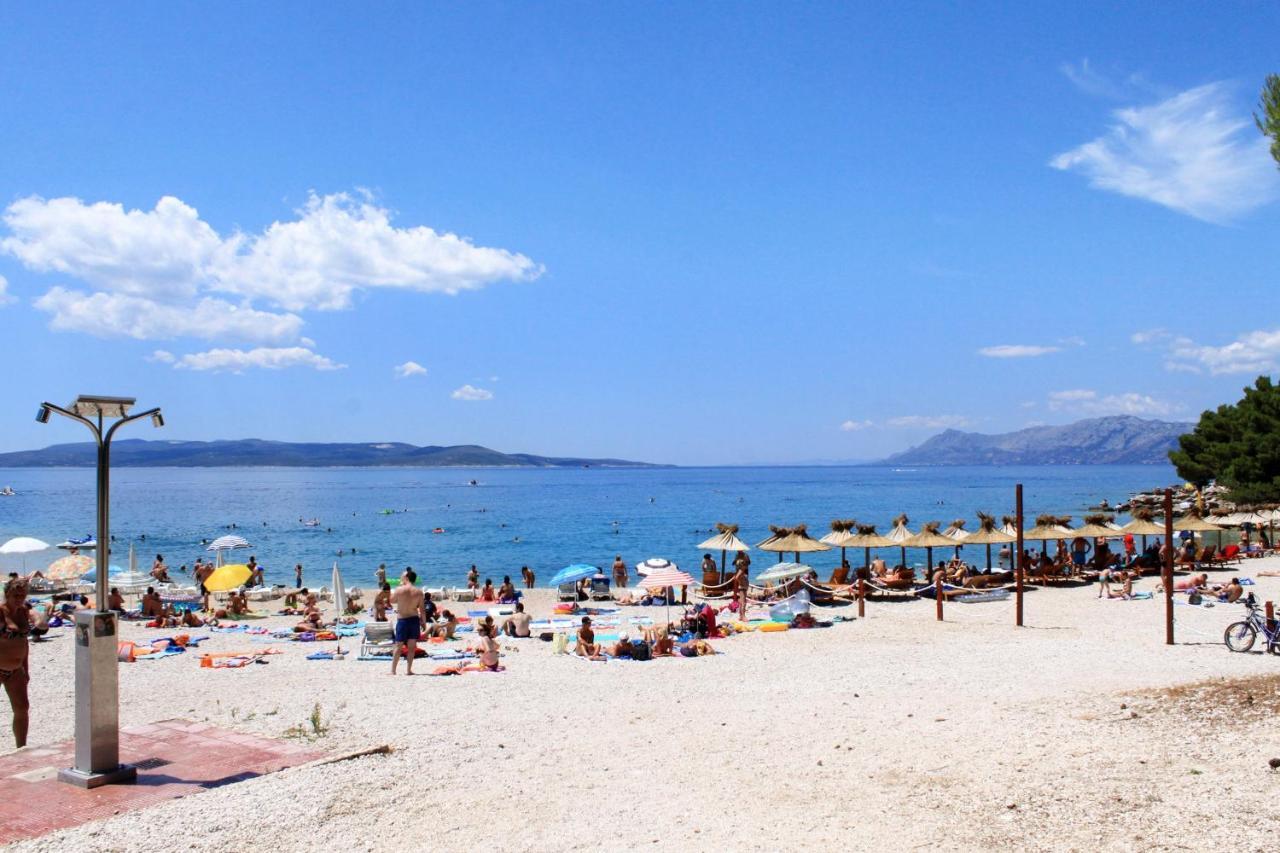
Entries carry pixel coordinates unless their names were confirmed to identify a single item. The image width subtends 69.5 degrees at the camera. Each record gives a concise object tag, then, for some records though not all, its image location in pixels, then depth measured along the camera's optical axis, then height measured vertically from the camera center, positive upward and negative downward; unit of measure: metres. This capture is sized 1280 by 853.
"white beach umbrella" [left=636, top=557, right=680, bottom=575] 23.52 -2.82
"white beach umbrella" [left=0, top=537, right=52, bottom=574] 28.33 -2.65
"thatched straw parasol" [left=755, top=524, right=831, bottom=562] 25.44 -2.42
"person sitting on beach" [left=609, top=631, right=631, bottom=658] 16.27 -3.39
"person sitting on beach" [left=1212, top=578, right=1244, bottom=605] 20.55 -3.12
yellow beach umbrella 22.38 -2.90
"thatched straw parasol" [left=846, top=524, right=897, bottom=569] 26.28 -2.42
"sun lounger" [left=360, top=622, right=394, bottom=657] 16.34 -3.24
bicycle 13.80 -2.77
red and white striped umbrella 21.59 -2.90
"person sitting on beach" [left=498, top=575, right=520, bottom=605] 26.02 -3.91
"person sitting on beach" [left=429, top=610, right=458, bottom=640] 18.52 -3.47
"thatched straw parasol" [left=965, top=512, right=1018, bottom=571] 27.14 -2.40
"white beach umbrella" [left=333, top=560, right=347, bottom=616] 23.14 -3.46
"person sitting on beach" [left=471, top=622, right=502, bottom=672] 14.84 -3.19
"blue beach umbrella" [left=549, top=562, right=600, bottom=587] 25.28 -3.22
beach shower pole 7.88 -1.98
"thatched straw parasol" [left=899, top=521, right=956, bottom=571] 26.52 -2.46
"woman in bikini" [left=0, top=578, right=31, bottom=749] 9.02 -1.88
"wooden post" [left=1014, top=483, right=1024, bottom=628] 18.45 -2.47
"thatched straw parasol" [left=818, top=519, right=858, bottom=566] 26.80 -2.32
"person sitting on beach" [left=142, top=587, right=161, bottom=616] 23.05 -3.63
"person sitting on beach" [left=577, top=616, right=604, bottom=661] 16.28 -3.34
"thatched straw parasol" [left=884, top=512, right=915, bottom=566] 26.67 -2.30
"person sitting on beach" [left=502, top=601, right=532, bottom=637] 19.19 -3.50
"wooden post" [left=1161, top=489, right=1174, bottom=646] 15.50 -2.07
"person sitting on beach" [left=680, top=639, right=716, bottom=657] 16.28 -3.42
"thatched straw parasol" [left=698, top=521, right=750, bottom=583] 25.83 -2.44
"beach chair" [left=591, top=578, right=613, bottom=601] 26.86 -3.87
